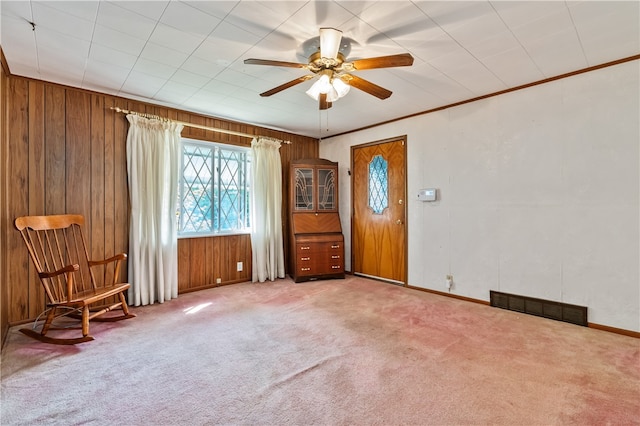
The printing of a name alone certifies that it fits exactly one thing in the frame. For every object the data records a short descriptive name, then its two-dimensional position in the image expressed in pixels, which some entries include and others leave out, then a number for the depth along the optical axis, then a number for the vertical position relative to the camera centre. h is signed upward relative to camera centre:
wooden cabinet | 4.44 -0.19
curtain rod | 3.32 +1.12
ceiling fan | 1.92 +1.00
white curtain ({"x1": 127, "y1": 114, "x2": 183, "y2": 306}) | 3.34 +0.05
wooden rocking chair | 2.41 -0.53
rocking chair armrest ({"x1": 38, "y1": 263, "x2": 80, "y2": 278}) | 2.34 -0.47
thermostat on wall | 3.78 +0.19
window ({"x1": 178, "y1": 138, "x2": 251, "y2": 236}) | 3.93 +0.31
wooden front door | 4.22 +0.00
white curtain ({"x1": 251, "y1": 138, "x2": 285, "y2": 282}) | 4.39 +0.00
